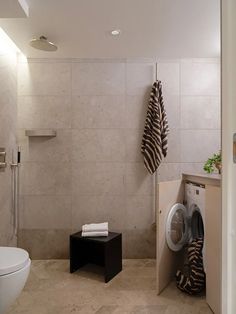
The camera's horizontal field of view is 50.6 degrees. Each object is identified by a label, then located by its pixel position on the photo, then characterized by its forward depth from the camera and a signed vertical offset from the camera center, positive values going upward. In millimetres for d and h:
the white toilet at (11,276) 1459 -740
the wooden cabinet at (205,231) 1779 -634
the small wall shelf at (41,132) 2752 +233
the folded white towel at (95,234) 2486 -803
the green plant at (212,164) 2323 -101
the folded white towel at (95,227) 2506 -748
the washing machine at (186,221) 2238 -638
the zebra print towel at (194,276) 2066 -1019
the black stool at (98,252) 2383 -1026
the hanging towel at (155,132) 2711 +233
